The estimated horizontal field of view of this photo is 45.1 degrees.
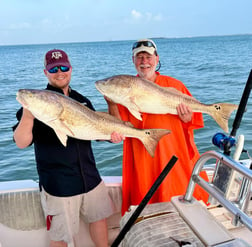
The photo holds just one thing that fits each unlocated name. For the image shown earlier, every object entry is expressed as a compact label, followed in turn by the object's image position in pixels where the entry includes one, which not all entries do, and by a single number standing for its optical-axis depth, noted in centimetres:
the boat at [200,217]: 192
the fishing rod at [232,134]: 218
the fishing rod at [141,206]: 225
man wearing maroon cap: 288
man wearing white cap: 298
